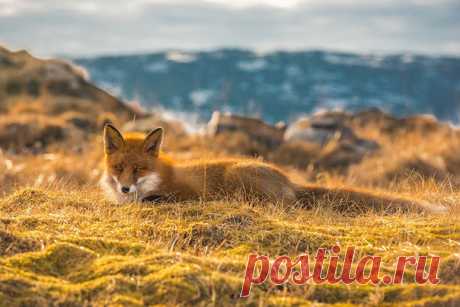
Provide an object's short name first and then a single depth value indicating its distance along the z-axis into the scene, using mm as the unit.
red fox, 14750
